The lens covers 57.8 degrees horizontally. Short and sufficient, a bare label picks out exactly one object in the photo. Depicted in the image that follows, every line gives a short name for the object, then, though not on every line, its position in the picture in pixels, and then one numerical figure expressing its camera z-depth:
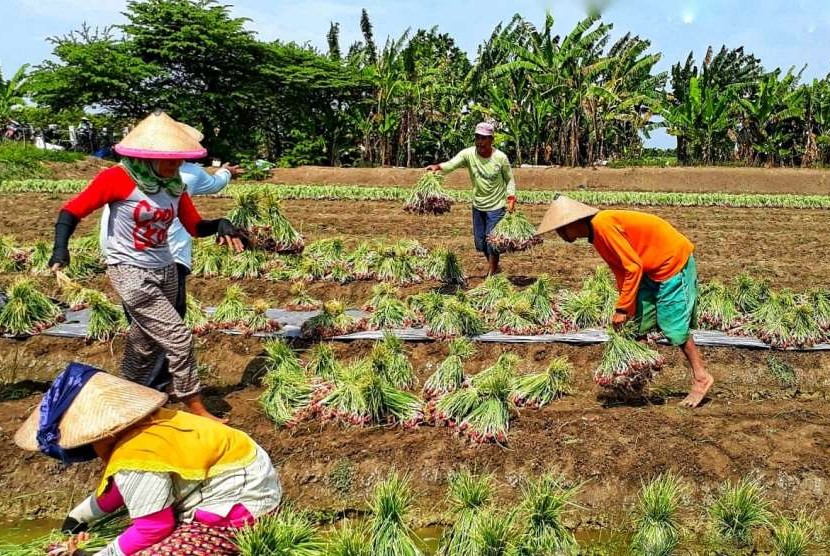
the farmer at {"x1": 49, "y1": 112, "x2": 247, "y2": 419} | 3.64
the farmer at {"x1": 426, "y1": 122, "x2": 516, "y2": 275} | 6.79
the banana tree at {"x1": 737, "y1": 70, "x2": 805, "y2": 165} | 24.31
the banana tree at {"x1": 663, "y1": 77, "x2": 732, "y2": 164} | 23.95
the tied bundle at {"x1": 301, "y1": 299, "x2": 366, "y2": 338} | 5.71
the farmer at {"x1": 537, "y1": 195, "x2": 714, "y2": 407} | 4.16
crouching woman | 2.33
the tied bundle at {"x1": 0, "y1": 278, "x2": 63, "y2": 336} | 5.74
